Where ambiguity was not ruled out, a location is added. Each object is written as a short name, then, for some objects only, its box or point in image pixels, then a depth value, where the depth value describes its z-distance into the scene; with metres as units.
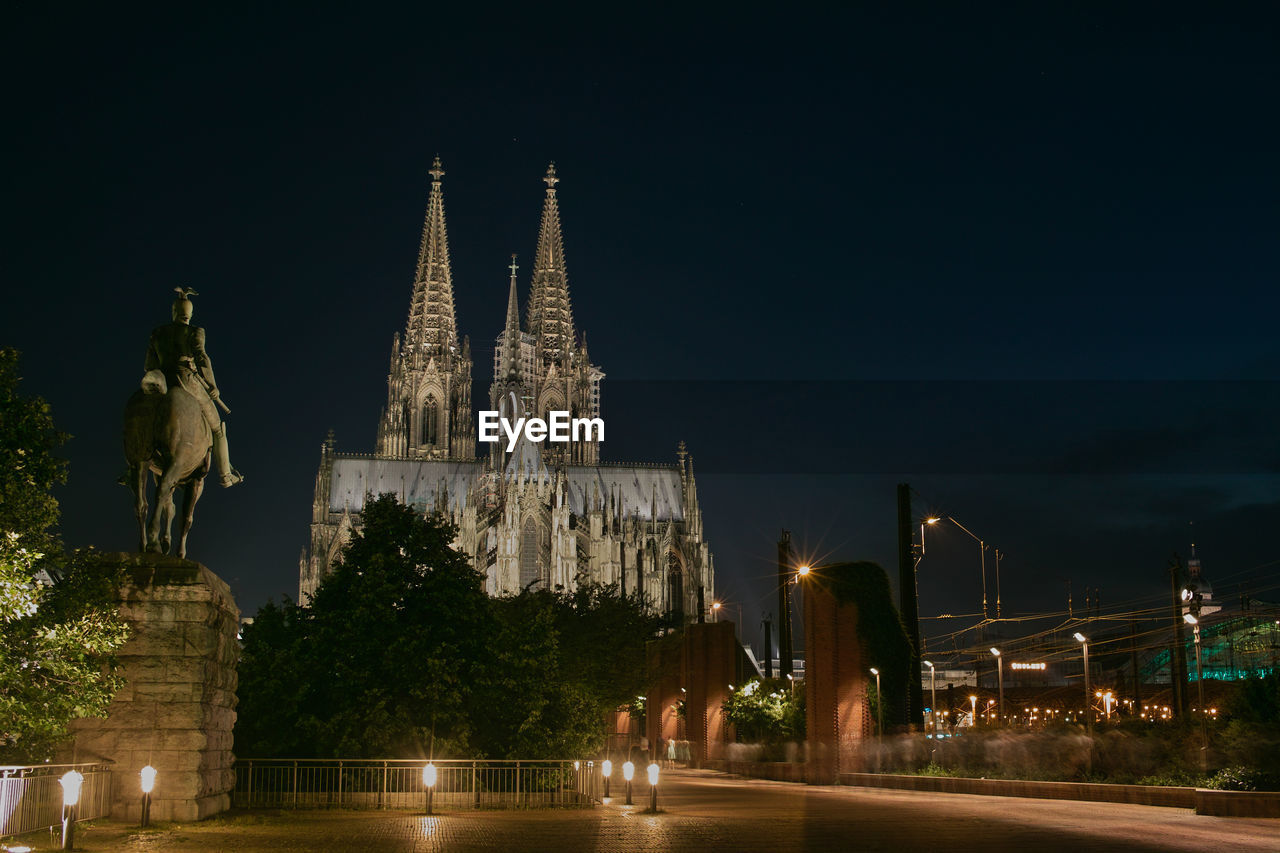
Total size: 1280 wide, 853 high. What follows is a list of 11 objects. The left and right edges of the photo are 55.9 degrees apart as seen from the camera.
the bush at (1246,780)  20.33
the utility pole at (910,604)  36.41
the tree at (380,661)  23.48
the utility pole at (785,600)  51.84
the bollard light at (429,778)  18.89
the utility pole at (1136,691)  56.46
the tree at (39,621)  13.75
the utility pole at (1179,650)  37.96
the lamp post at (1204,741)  23.72
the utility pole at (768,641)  66.31
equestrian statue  15.77
